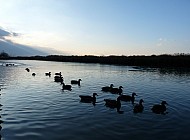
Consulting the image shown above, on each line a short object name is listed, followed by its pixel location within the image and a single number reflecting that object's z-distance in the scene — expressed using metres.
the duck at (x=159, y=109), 10.03
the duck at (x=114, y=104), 10.85
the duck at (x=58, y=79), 20.59
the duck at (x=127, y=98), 12.35
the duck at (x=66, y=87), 15.93
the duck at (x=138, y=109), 10.03
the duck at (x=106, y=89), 15.49
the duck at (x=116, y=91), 14.88
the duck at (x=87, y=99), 11.95
